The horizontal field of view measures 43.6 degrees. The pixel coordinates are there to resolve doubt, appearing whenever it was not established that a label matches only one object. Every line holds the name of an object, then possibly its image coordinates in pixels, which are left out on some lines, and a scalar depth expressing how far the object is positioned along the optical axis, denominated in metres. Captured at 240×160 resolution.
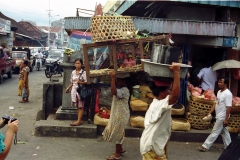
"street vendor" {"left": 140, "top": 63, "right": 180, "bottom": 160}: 3.69
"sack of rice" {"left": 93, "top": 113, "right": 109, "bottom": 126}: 6.94
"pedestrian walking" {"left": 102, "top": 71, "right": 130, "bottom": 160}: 5.46
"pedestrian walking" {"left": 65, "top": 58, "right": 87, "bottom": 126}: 6.90
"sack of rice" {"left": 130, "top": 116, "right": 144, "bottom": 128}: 7.00
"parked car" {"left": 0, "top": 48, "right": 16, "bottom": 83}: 16.36
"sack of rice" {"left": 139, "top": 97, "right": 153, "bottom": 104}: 7.69
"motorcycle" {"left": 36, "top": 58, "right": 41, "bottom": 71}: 26.08
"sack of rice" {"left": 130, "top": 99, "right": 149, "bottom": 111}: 7.43
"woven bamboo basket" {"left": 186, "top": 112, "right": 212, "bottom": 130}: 7.21
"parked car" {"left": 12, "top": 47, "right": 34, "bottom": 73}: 22.22
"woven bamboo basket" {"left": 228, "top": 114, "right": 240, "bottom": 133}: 7.16
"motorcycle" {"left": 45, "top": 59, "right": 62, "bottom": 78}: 19.28
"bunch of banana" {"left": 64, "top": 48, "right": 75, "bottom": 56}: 7.56
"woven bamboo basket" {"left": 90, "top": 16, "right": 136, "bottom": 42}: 5.43
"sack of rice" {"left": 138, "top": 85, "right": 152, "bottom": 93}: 7.88
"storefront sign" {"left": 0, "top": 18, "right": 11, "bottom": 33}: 27.62
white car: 22.14
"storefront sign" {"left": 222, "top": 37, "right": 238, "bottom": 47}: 7.51
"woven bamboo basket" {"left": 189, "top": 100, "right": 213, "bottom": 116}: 7.15
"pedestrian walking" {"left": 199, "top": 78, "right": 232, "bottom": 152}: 5.97
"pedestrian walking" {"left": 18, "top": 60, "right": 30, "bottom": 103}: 10.95
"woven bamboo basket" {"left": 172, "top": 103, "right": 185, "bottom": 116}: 7.37
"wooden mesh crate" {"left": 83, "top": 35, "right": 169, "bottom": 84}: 5.71
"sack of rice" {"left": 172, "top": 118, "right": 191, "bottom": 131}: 6.98
